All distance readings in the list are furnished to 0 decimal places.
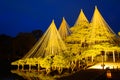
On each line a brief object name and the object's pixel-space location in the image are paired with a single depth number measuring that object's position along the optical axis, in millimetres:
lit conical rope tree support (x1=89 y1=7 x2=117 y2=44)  24558
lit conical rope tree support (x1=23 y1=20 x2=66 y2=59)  25156
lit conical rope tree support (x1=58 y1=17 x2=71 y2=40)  29797
